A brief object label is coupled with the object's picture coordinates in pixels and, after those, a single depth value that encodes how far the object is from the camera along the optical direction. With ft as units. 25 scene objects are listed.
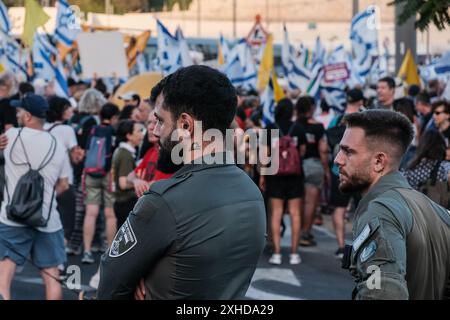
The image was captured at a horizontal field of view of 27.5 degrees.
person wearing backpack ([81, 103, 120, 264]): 32.14
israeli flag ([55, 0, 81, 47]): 51.49
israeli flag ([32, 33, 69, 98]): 49.80
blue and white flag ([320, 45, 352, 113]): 48.38
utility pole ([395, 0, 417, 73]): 69.00
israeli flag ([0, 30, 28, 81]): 47.29
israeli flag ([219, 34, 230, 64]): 74.30
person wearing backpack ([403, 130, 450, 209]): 23.40
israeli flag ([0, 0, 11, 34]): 46.88
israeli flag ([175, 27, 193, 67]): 51.11
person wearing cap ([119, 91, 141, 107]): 40.11
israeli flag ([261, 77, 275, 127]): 42.52
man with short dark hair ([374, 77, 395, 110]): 35.58
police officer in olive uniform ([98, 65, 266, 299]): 9.09
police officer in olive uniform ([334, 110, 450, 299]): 9.40
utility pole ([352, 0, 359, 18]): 95.75
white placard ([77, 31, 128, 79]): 50.37
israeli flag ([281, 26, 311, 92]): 60.23
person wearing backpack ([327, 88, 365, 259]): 33.55
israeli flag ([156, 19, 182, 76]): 51.42
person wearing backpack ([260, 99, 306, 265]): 33.35
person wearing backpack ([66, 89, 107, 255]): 34.35
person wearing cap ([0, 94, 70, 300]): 22.06
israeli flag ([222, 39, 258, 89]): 60.34
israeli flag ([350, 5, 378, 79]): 56.24
